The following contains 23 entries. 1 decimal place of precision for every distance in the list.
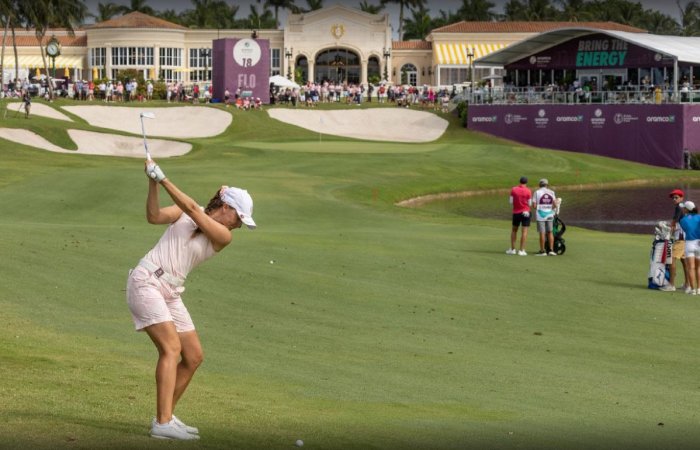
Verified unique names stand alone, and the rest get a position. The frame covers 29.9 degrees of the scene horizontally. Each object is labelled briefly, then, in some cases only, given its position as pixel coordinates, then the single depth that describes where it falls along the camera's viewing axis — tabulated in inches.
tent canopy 3117.6
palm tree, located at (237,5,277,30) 5143.7
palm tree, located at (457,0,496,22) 5421.8
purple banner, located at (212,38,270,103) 3484.3
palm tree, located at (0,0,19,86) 3152.1
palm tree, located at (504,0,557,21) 5393.7
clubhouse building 4813.0
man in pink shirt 1161.4
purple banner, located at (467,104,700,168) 2888.8
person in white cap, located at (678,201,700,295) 961.5
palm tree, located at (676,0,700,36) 5085.1
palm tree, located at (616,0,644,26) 4851.6
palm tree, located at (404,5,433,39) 5954.7
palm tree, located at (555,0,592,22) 5143.7
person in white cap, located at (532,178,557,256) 1147.3
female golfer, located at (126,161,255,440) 390.6
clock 3757.4
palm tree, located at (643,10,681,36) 5295.3
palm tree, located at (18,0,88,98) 3452.3
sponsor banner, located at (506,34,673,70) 3248.0
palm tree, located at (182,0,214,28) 5146.7
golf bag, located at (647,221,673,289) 967.6
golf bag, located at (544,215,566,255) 1141.7
